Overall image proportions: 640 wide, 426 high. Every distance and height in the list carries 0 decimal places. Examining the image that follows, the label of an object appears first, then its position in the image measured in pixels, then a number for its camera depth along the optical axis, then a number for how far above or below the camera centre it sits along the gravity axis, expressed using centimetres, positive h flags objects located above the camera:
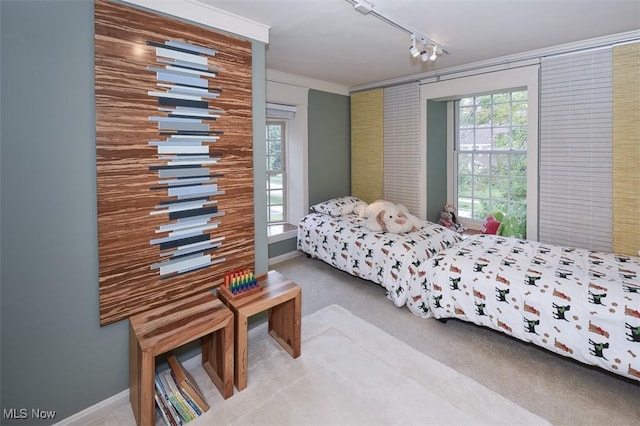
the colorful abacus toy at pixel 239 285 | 207 -59
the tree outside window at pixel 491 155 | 389 +48
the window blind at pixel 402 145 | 419 +65
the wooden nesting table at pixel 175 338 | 159 -74
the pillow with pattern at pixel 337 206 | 421 -15
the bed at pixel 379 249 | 291 -56
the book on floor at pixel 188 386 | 178 -107
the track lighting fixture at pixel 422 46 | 261 +129
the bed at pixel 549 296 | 181 -67
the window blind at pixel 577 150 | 288 +39
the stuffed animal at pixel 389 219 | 343 -28
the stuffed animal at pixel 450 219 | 432 -35
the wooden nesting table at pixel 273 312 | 192 -78
